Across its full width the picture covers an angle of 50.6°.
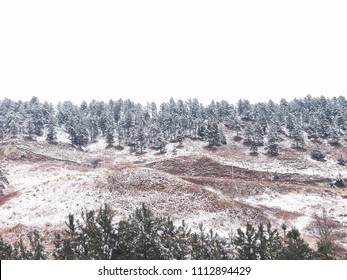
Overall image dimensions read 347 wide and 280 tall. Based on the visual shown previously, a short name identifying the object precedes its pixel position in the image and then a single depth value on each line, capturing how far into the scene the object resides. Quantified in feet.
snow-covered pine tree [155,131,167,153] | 379.55
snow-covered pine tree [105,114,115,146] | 434.88
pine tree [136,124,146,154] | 392.88
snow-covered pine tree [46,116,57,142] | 404.77
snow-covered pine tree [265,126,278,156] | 363.05
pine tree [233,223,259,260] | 89.60
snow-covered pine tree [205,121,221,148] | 382.75
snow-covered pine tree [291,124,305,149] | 386.52
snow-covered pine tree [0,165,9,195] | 216.86
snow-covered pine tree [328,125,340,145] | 391.28
